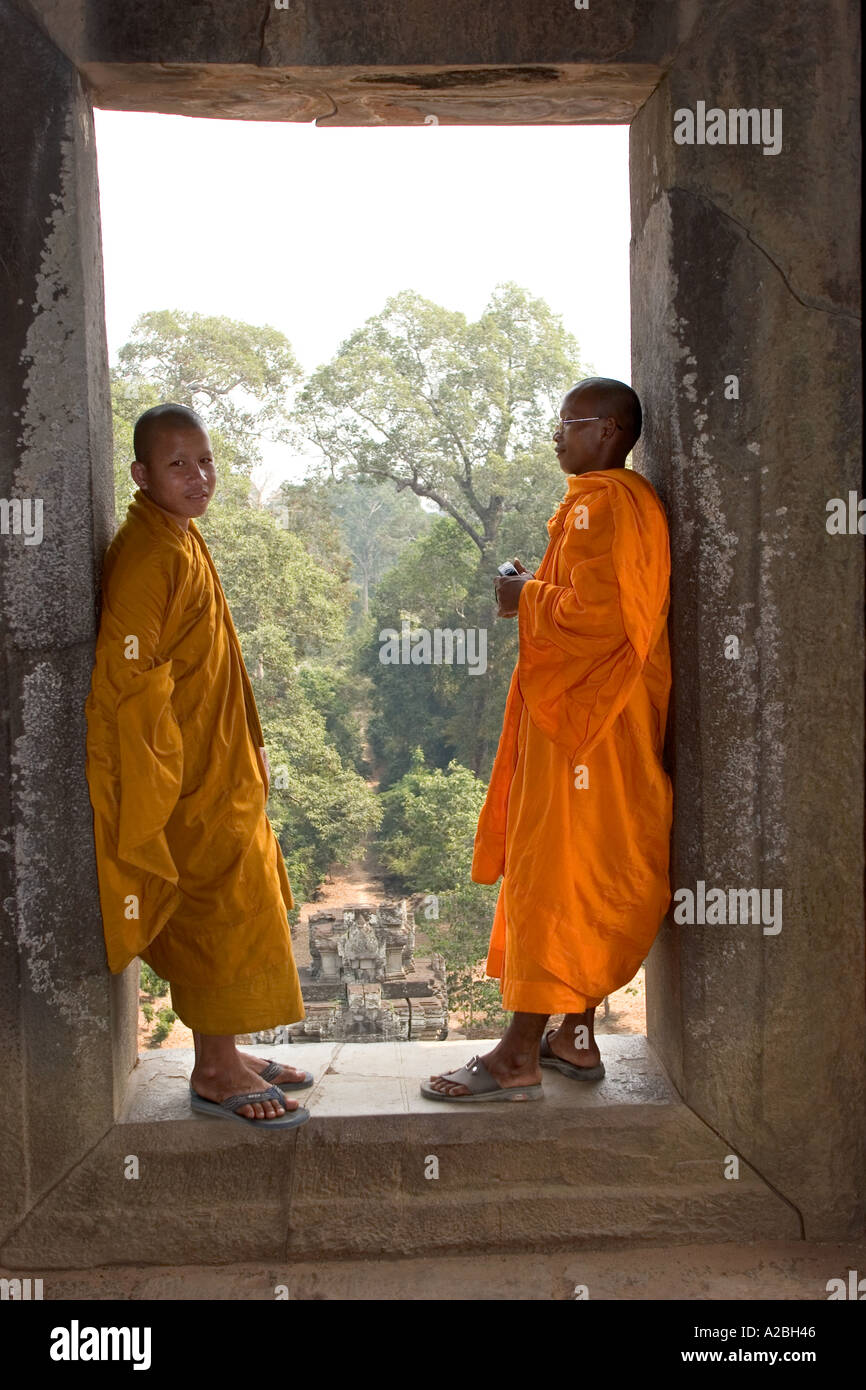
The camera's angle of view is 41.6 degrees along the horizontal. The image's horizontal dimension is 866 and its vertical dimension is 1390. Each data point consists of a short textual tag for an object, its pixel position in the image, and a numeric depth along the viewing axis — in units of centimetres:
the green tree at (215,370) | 2159
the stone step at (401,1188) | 269
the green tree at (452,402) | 2300
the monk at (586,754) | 271
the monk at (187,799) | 266
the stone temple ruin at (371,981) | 1362
